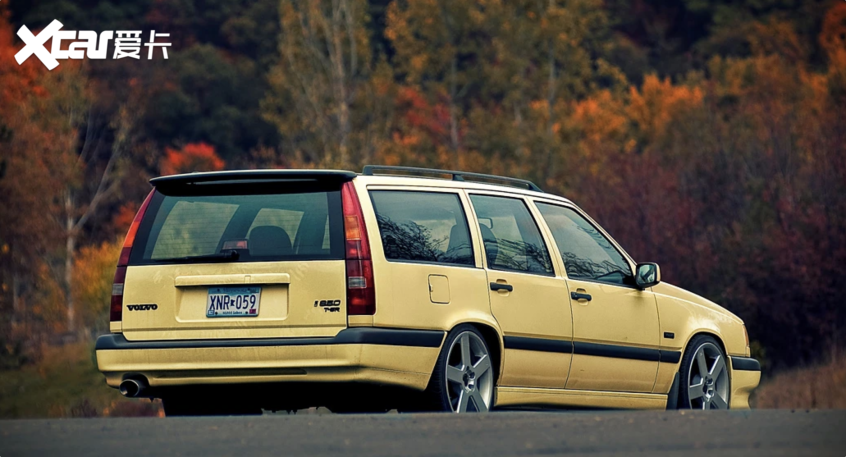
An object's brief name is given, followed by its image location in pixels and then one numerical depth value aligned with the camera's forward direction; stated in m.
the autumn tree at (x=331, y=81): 103.06
